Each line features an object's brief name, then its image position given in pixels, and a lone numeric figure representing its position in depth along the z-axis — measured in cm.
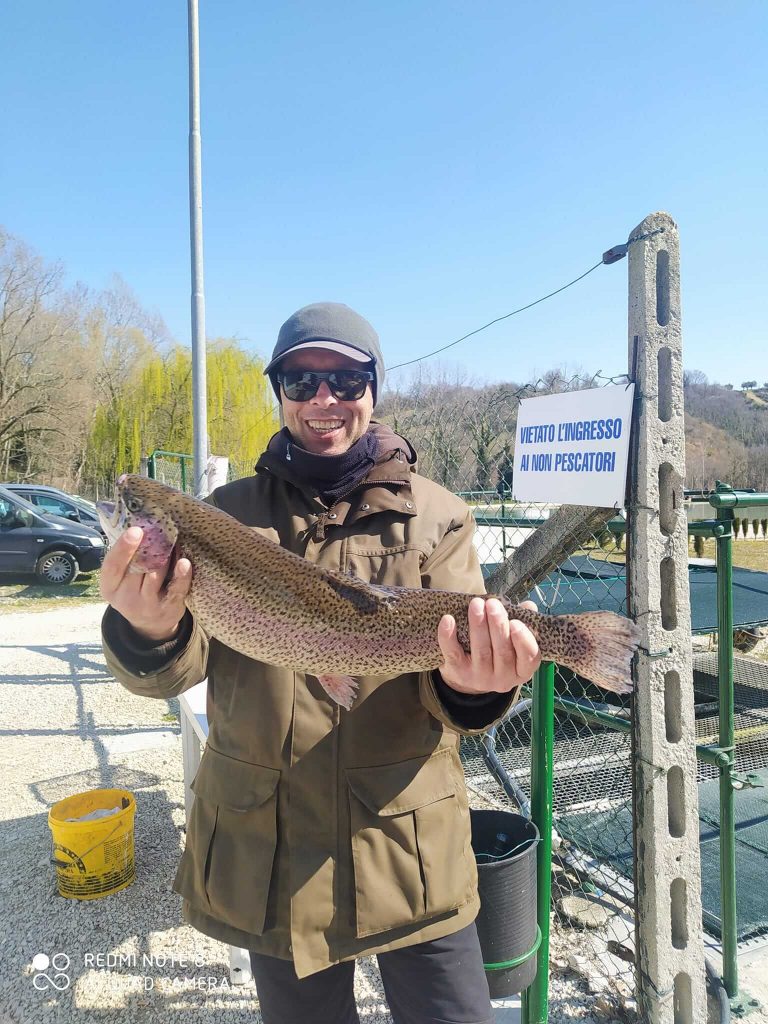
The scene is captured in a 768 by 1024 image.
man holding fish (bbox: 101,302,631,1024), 201
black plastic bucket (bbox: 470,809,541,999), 285
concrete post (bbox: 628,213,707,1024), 291
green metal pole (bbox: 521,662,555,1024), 308
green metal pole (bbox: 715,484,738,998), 315
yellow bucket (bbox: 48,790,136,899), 407
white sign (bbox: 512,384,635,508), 295
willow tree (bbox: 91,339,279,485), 2592
